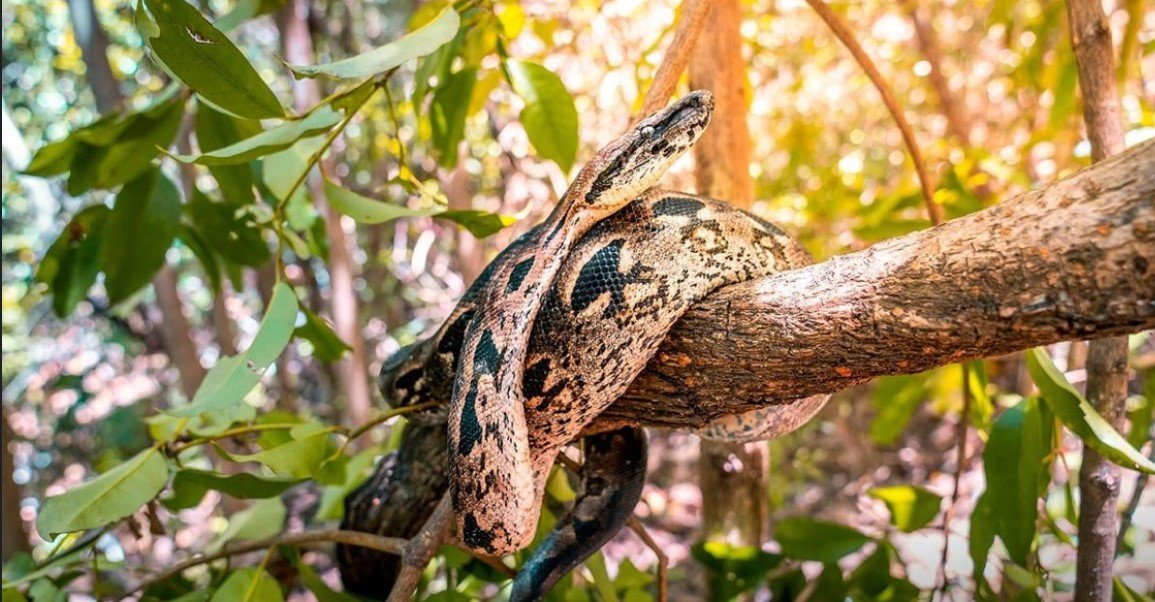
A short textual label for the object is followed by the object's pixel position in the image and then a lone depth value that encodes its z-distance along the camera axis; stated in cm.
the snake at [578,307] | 57
